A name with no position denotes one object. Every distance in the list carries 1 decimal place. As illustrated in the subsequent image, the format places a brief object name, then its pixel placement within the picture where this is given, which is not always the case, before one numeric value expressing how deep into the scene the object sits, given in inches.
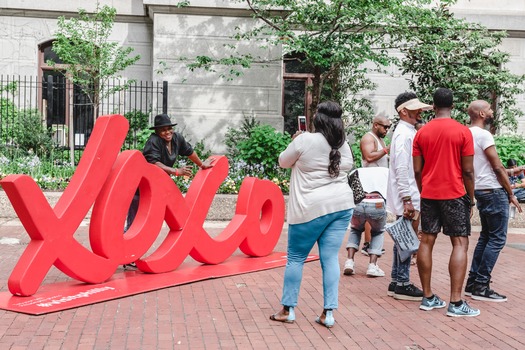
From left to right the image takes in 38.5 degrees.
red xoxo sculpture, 276.2
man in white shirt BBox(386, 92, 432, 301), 291.6
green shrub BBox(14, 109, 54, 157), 631.2
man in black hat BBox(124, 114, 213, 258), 341.7
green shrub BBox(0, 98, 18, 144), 623.3
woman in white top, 248.8
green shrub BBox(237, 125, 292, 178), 589.6
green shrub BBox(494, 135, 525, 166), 619.5
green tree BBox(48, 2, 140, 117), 640.4
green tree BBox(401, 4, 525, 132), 643.5
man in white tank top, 343.0
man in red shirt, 268.8
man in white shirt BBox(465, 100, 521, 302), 290.4
